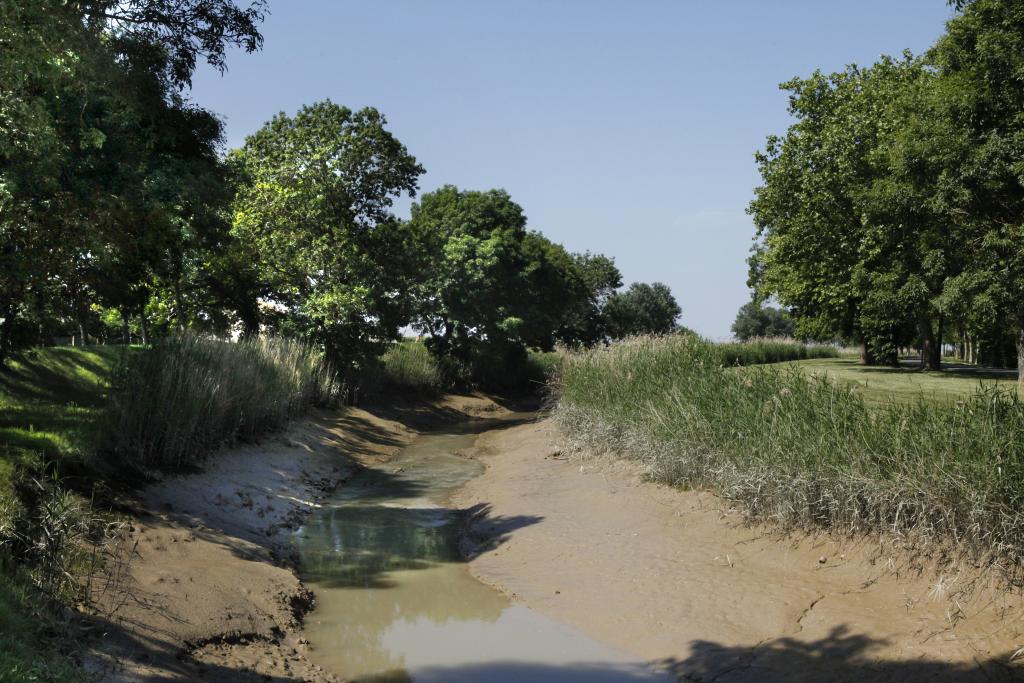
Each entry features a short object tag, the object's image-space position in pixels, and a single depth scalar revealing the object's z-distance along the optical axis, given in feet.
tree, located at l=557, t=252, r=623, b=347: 209.36
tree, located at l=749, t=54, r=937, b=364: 83.41
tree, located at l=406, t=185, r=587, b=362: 115.34
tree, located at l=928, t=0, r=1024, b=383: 67.72
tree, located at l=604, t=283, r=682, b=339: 240.73
